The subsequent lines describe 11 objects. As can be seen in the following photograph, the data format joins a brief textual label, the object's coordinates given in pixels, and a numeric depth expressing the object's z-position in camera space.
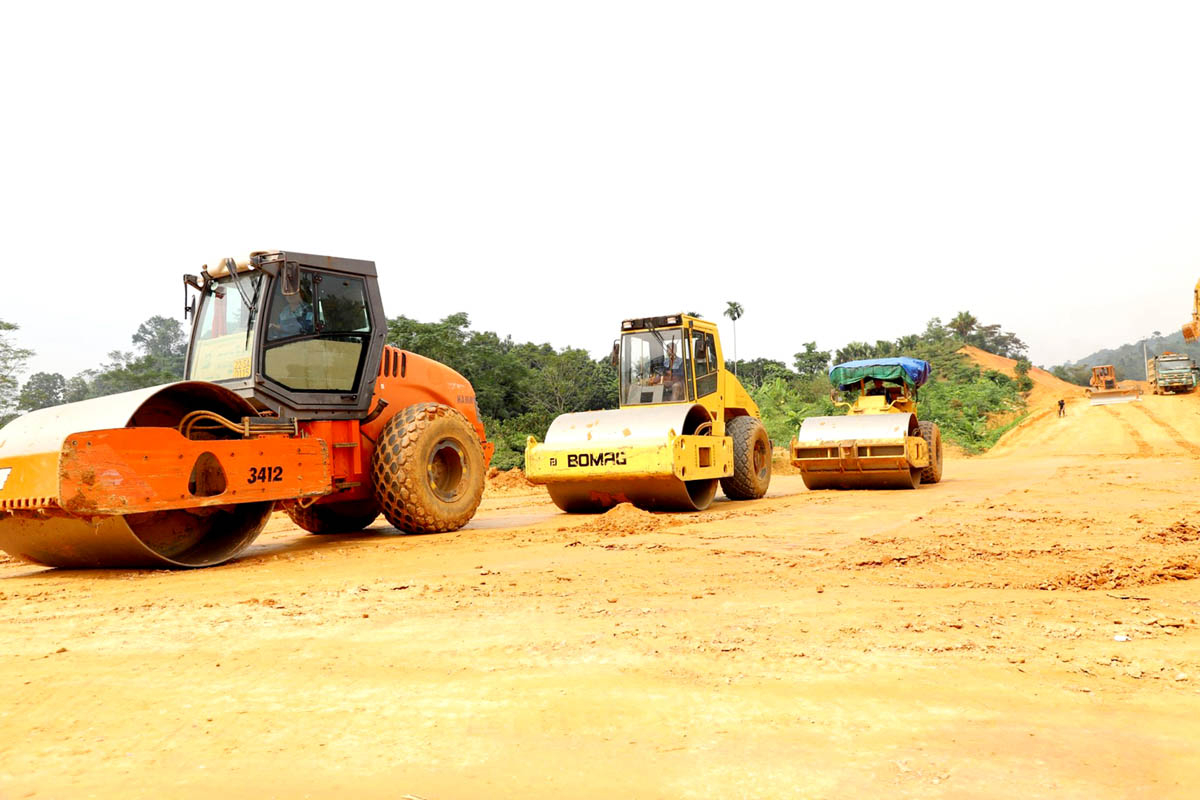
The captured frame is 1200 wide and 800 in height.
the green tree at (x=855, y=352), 59.47
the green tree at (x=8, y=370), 34.84
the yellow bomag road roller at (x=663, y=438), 10.51
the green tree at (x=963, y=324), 88.00
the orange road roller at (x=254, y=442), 6.32
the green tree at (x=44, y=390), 42.31
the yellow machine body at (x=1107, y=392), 45.12
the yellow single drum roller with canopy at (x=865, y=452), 14.06
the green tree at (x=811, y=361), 58.91
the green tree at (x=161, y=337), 71.69
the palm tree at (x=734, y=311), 61.81
